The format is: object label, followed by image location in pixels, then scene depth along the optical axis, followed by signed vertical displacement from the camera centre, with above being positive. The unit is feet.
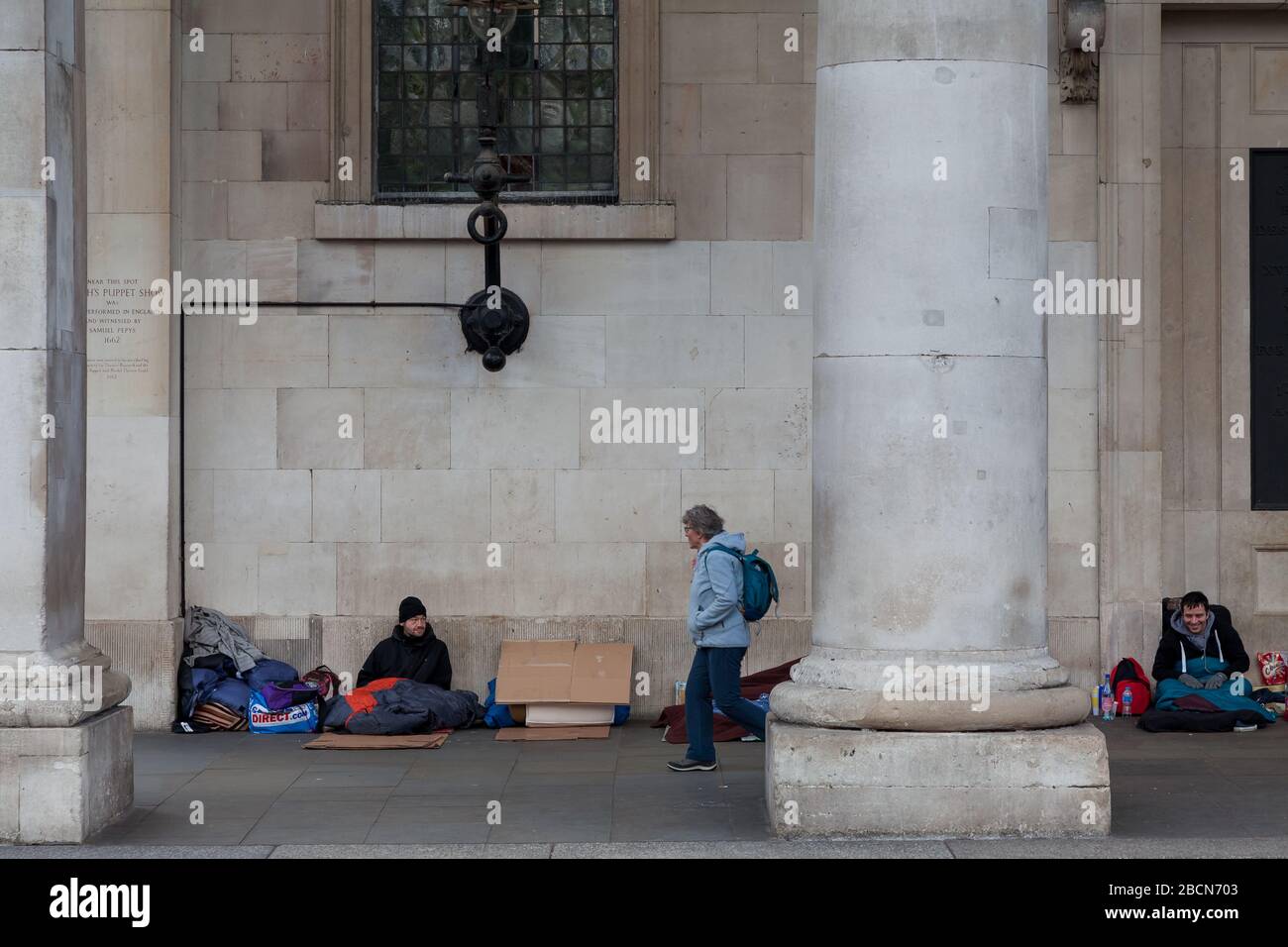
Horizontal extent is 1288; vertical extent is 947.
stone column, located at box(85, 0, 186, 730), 42.75 +3.92
